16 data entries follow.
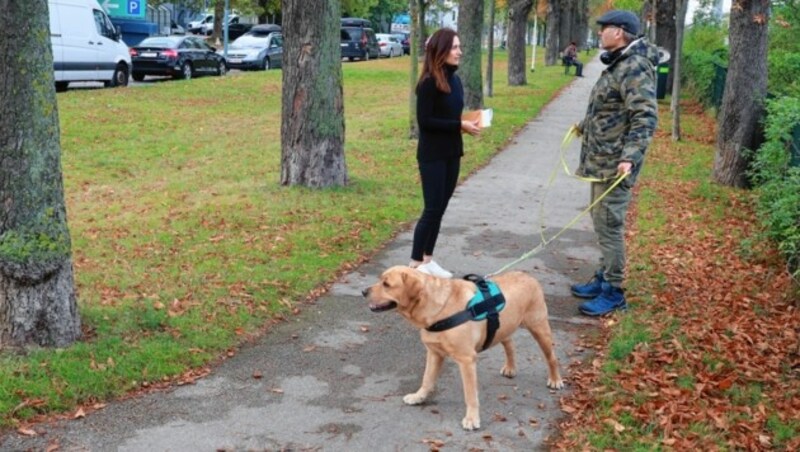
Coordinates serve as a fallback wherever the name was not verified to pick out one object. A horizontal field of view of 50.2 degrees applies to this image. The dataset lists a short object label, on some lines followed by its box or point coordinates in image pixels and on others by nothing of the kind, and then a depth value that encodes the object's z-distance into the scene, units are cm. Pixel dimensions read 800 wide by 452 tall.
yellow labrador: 443
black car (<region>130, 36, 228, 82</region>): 2783
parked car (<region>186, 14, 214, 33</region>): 6569
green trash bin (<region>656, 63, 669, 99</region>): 2467
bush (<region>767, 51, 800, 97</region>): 1464
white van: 2142
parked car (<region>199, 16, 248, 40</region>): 5339
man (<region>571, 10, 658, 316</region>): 591
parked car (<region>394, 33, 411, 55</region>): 5654
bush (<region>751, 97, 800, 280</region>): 728
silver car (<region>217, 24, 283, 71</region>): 3462
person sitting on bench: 3822
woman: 645
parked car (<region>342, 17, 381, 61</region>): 4406
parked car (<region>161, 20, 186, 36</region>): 5692
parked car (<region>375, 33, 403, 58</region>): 5078
